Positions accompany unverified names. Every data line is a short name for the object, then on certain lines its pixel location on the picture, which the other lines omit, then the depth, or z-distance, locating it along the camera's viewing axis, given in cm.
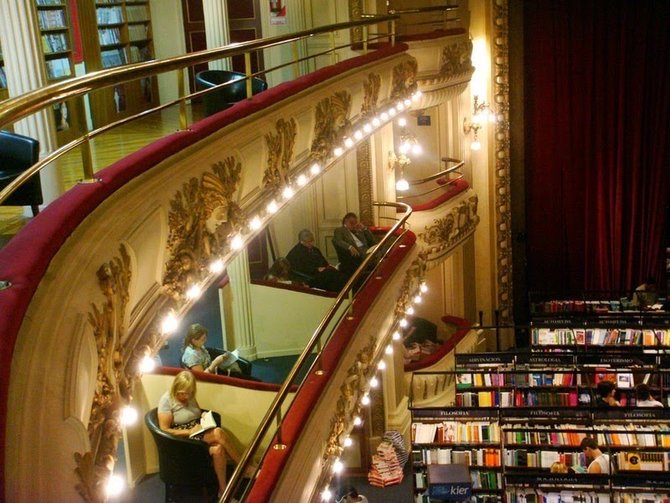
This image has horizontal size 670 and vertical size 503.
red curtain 1252
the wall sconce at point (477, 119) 1273
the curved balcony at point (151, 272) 241
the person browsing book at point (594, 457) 798
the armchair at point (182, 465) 681
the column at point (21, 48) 516
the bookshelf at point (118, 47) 890
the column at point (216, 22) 849
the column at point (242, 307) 916
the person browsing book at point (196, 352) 746
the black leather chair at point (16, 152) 517
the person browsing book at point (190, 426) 684
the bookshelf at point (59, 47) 809
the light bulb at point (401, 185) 1067
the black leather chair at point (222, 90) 741
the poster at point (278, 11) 1101
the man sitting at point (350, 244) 920
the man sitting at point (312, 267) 947
